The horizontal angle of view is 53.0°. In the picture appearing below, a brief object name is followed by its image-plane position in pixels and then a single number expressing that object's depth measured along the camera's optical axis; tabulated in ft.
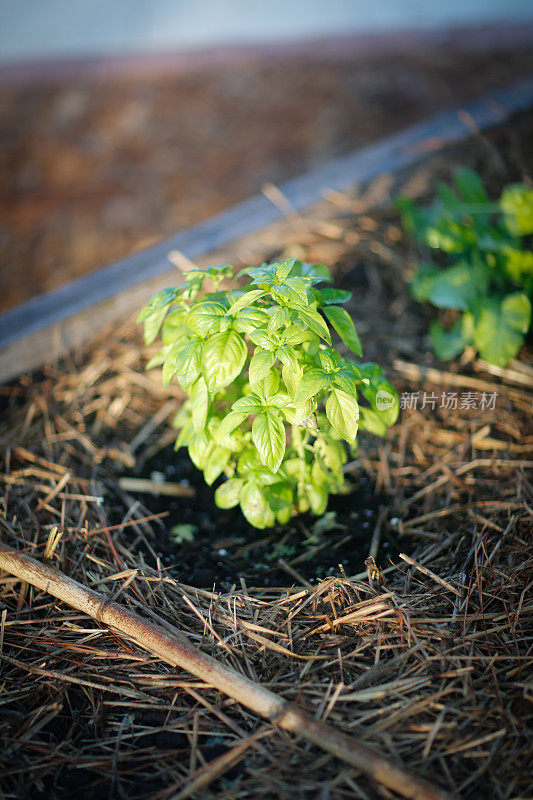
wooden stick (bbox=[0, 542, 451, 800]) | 3.38
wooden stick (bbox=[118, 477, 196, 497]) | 5.98
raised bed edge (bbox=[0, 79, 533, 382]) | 7.09
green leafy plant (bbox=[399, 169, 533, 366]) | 6.47
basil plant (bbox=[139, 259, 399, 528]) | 3.95
